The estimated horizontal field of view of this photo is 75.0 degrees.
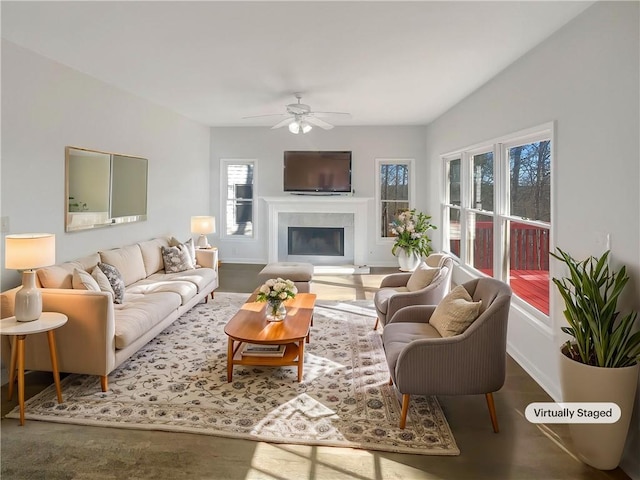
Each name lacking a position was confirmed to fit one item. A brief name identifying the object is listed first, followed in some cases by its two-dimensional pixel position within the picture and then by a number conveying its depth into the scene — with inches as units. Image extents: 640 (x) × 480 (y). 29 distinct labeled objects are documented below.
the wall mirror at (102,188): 170.4
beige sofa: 122.5
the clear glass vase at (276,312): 144.6
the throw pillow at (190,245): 230.5
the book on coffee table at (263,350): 133.7
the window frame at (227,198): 334.0
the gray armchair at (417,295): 150.9
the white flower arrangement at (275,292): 142.6
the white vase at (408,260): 287.4
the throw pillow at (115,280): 159.0
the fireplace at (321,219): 323.6
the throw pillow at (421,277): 160.7
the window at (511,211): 143.6
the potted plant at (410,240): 286.0
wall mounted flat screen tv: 323.3
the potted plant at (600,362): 85.8
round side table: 109.3
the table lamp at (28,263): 113.5
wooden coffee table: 129.4
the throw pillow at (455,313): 113.5
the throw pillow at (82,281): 139.2
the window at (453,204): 256.2
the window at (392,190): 329.4
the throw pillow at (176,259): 216.5
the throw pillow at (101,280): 152.5
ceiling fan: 204.7
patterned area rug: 104.8
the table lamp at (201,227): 256.4
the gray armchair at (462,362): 104.0
